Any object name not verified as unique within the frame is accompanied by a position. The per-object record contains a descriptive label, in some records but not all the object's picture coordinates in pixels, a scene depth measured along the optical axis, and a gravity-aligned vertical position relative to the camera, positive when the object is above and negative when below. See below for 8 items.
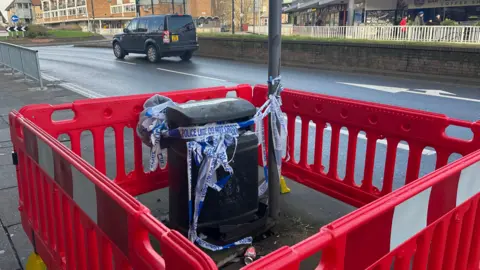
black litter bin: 2.98 -0.99
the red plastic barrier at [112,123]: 3.38 -0.73
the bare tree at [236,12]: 62.00 +3.15
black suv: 19.88 -0.10
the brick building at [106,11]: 84.56 +4.50
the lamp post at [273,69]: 3.13 -0.26
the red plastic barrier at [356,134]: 3.10 -0.79
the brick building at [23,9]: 101.06 +6.22
